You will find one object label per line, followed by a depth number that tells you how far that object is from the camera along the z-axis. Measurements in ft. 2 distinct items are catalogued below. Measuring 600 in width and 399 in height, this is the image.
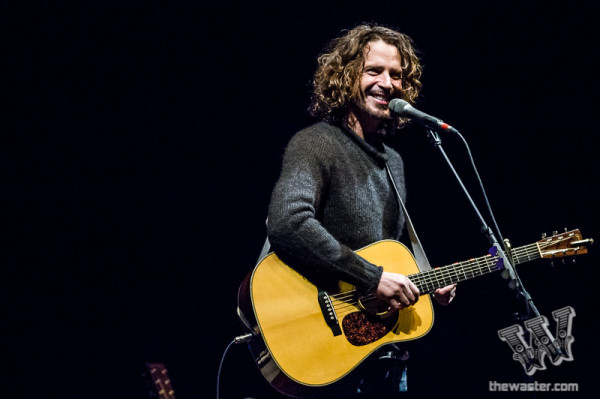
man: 12.10
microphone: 11.84
